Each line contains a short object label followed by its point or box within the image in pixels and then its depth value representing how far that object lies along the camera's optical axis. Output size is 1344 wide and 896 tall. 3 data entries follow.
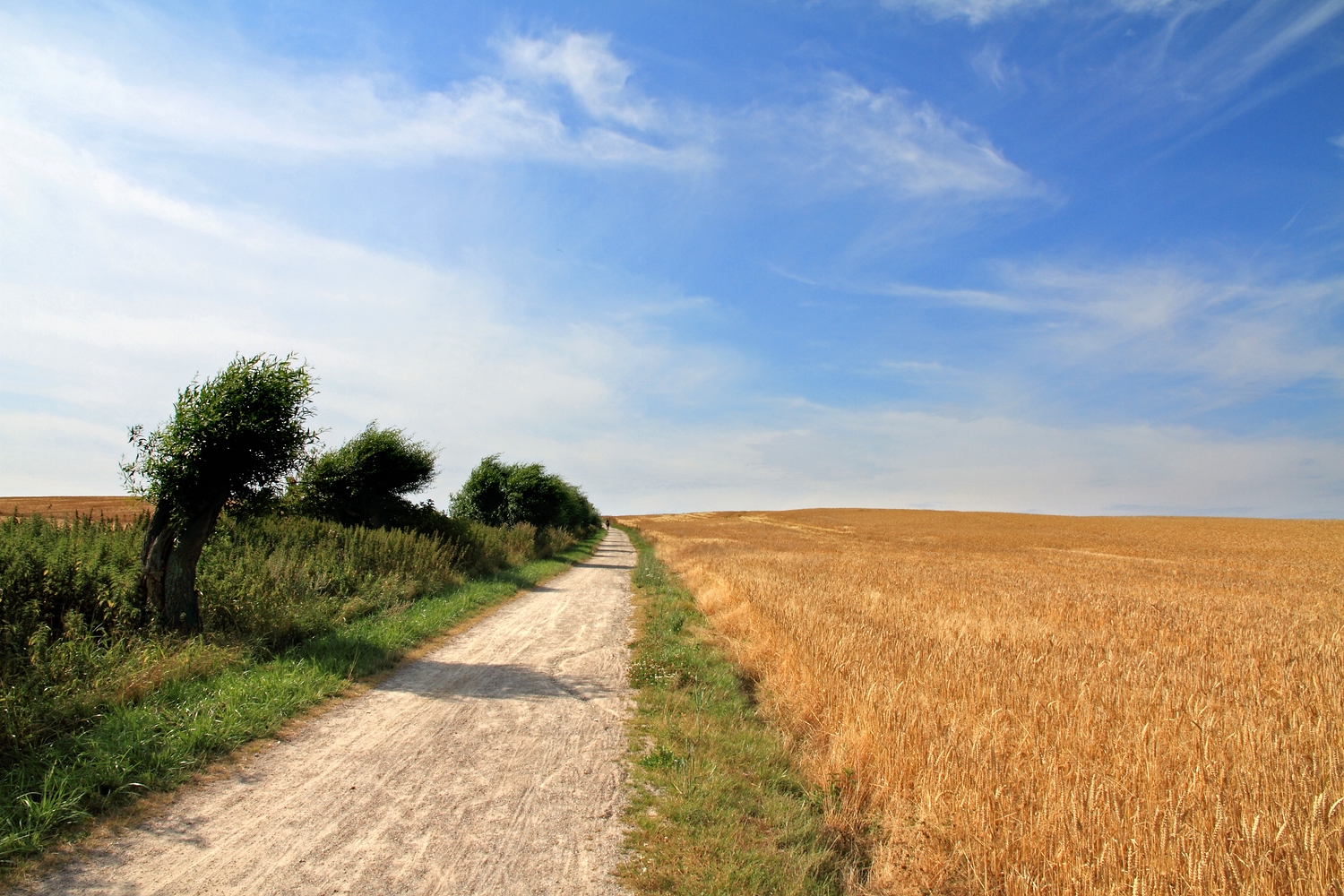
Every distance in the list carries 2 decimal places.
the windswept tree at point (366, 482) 22.89
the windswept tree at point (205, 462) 9.15
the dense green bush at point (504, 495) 36.59
